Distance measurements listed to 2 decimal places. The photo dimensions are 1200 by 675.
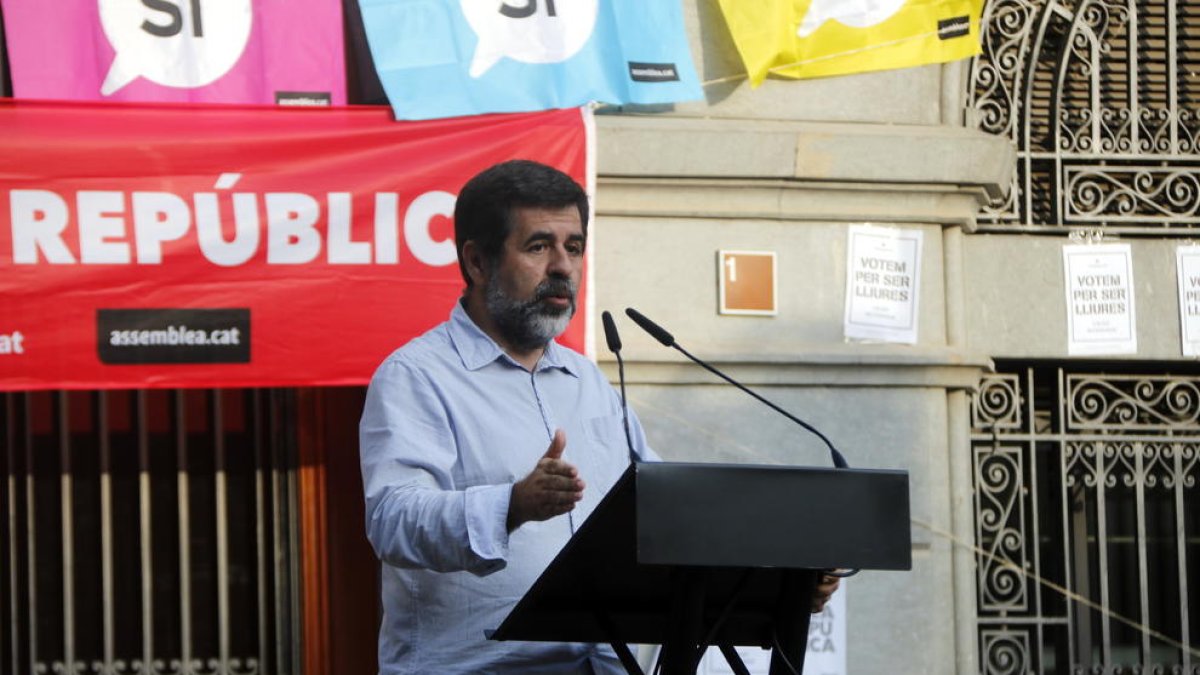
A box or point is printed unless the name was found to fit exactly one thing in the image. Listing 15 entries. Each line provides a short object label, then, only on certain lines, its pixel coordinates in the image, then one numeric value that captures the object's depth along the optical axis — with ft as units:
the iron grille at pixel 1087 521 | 53.11
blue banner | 46.29
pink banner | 45.34
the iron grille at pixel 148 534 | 49.44
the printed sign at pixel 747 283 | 49.75
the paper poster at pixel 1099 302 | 53.52
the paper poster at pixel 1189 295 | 54.08
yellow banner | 49.83
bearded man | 25.11
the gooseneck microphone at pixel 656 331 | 25.46
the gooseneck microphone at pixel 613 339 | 26.05
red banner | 44.11
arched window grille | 54.29
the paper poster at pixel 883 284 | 50.42
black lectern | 21.75
